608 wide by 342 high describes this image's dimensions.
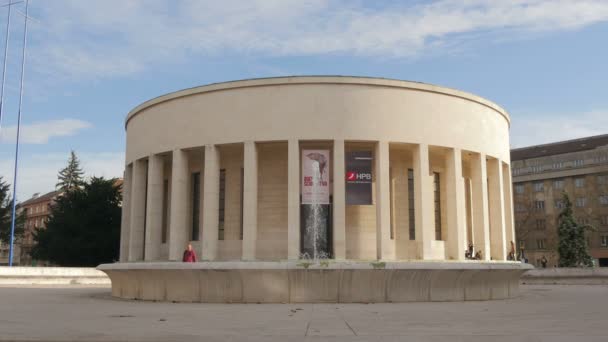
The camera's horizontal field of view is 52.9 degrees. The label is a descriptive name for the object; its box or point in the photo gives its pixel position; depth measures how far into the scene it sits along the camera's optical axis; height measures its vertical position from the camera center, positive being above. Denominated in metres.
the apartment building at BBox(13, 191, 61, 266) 104.44 +6.17
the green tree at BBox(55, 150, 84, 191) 82.44 +9.81
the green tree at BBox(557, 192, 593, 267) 46.00 +0.34
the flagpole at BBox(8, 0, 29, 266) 36.86 +4.49
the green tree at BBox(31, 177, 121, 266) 44.06 +1.38
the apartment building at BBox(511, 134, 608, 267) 71.75 +6.69
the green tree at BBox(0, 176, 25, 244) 58.22 +2.84
